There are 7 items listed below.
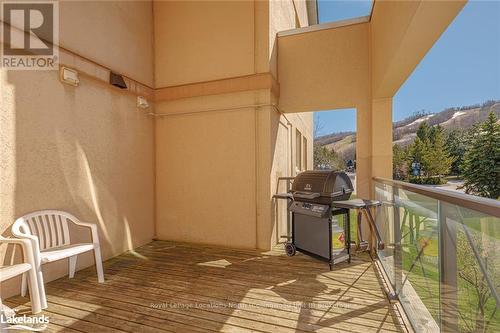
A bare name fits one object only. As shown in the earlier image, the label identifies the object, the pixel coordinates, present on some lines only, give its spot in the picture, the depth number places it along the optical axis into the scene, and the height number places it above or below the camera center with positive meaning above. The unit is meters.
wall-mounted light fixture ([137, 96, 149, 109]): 4.29 +1.16
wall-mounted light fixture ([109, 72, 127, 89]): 3.70 +1.33
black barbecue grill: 3.23 -0.54
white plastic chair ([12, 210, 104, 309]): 2.40 -0.72
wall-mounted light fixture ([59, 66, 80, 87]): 3.06 +1.17
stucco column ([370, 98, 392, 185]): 3.88 +0.48
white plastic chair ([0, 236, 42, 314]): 2.28 -0.84
